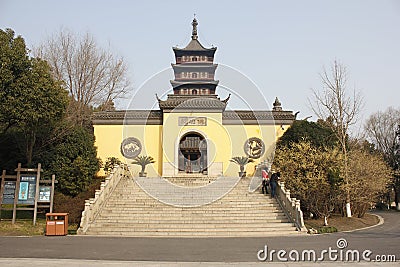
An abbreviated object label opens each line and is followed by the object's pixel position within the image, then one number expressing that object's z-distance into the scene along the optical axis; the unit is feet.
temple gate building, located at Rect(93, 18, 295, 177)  75.82
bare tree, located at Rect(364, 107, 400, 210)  96.27
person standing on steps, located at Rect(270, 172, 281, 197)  49.03
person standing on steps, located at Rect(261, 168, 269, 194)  51.06
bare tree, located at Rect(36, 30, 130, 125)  75.61
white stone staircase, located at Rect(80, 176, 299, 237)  39.73
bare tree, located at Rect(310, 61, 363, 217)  57.16
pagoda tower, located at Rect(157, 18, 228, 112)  90.27
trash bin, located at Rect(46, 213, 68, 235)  38.29
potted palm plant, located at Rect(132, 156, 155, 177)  70.66
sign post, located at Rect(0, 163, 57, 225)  43.09
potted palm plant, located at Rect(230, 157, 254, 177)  71.61
